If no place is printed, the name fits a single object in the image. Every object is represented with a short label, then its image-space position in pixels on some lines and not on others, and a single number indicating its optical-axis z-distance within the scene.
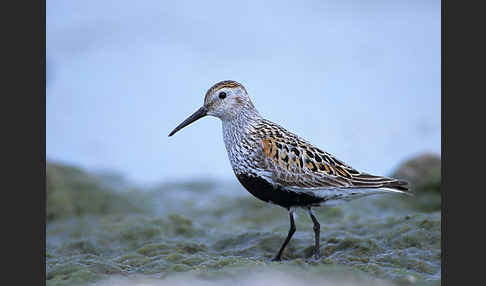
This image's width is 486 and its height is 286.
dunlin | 9.81
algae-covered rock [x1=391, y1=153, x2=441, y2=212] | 14.57
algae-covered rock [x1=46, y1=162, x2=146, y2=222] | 14.66
